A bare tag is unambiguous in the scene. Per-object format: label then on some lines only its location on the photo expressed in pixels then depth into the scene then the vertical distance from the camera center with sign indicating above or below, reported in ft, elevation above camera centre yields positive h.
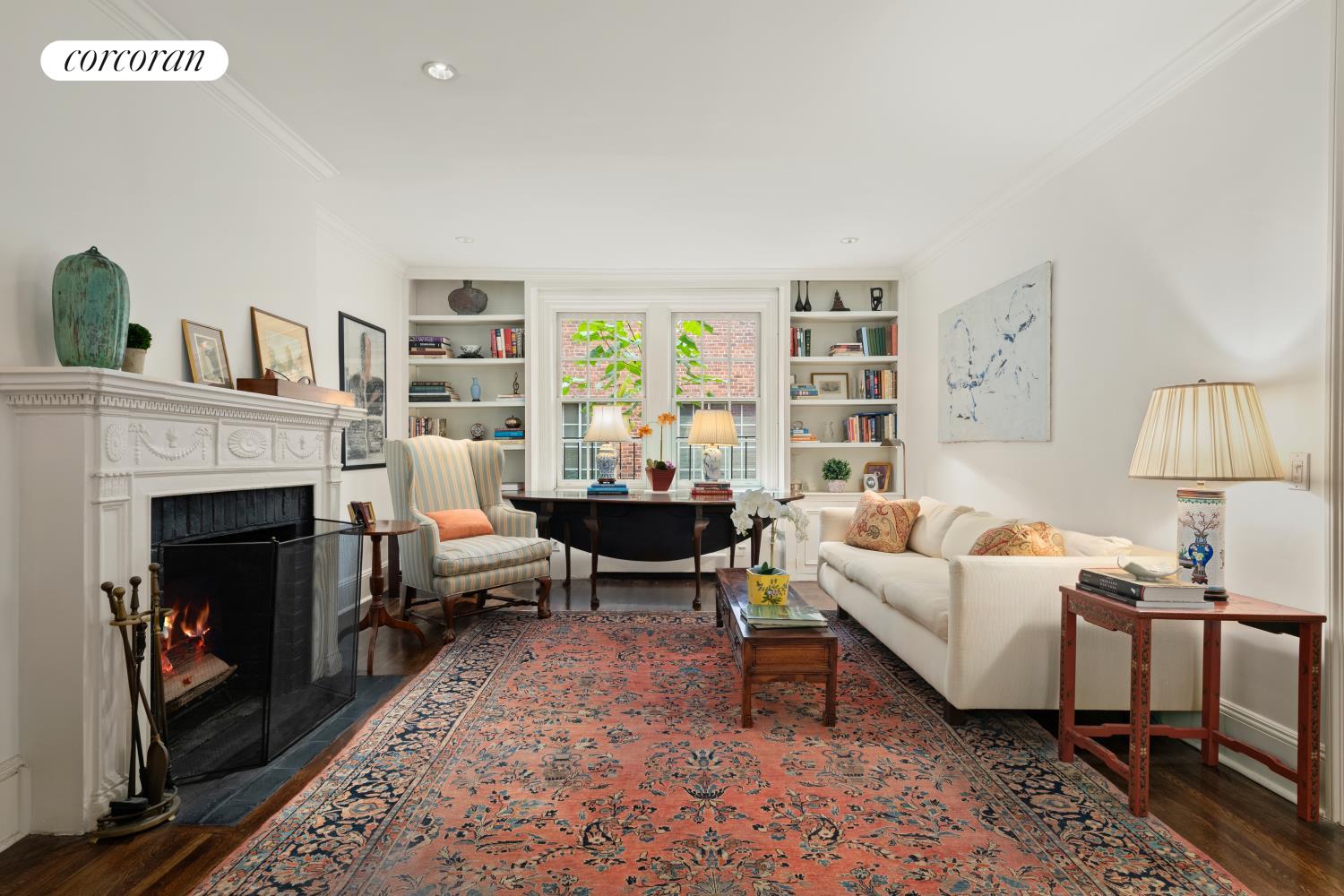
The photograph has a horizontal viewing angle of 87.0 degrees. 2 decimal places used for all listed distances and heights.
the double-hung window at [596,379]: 18.90 +1.80
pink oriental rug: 5.57 -3.39
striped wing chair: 12.39 -1.67
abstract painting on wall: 11.68 +1.57
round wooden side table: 11.10 -2.26
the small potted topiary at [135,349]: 6.95 +0.93
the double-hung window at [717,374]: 18.98 +1.98
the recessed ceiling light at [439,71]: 8.45 +4.52
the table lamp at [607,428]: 16.69 +0.42
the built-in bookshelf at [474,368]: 19.04 +2.07
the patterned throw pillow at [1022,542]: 9.29 -1.24
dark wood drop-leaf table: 15.92 -1.87
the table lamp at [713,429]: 16.69 +0.42
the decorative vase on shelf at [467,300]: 18.65 +3.82
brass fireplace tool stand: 6.19 -2.72
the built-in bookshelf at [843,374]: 18.56 +1.94
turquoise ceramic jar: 6.20 +1.19
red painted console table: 6.32 -2.07
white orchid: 9.94 -0.92
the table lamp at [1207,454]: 6.70 -0.04
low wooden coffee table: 8.53 -2.55
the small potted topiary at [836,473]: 18.64 -0.66
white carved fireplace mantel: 6.09 -1.12
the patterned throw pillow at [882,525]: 13.46 -1.48
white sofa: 8.03 -2.28
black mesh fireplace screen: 7.23 -2.21
